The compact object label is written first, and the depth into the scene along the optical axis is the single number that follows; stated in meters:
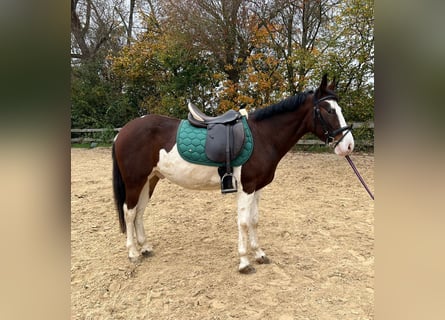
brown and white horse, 2.66
